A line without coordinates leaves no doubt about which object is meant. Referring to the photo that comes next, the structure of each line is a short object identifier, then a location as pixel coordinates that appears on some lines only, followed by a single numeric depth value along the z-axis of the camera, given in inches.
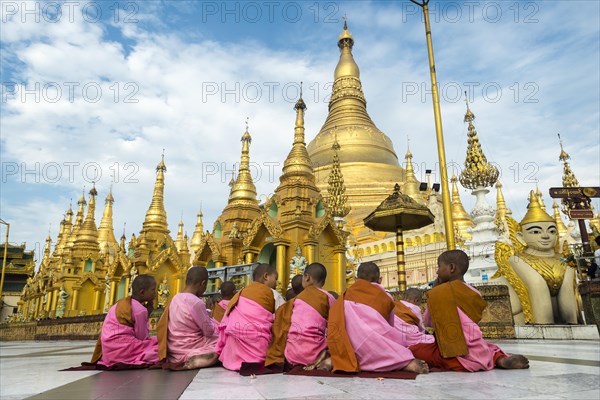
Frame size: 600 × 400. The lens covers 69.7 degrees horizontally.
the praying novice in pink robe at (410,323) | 210.4
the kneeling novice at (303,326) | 175.2
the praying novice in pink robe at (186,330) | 192.4
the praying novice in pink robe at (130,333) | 199.0
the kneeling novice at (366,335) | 156.4
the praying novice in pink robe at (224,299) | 260.4
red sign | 394.3
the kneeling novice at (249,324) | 181.0
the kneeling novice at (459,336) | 158.1
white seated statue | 350.0
